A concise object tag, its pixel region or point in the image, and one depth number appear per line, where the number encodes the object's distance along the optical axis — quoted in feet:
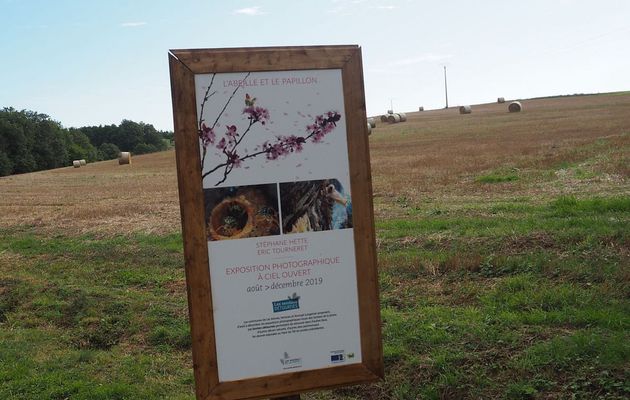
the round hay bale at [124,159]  149.79
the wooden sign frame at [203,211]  13.46
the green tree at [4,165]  248.73
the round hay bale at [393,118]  175.52
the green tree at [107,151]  343.91
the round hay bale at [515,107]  164.20
